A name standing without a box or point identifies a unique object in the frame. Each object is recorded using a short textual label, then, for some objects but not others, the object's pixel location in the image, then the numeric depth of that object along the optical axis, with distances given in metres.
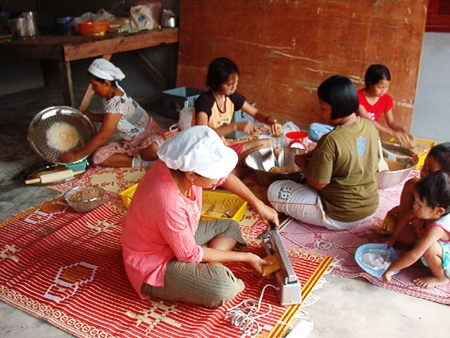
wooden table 4.14
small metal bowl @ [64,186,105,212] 2.95
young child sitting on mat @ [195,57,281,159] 3.14
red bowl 3.53
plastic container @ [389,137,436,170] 3.56
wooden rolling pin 3.38
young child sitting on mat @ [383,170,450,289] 2.09
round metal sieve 3.46
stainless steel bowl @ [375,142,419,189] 3.14
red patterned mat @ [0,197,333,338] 2.00
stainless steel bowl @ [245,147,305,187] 3.33
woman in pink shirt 1.73
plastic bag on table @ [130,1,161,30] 5.12
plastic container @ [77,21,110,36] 4.85
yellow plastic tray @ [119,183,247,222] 2.81
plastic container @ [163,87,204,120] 4.75
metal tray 3.45
